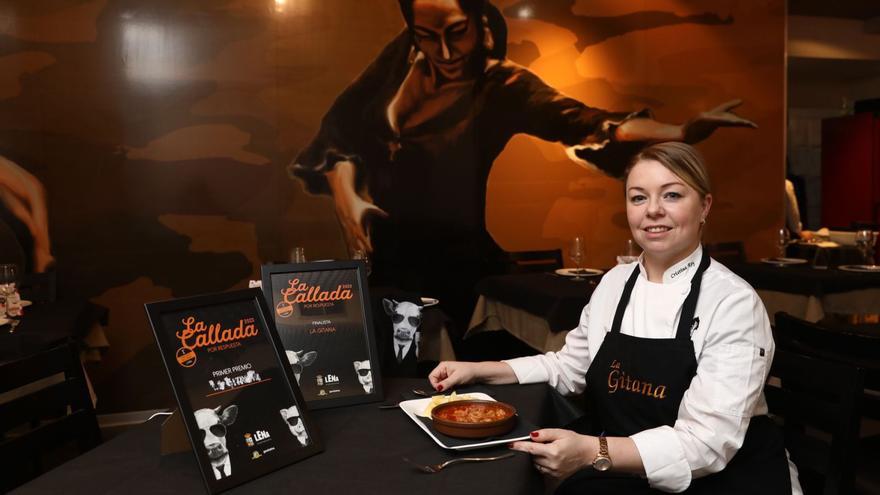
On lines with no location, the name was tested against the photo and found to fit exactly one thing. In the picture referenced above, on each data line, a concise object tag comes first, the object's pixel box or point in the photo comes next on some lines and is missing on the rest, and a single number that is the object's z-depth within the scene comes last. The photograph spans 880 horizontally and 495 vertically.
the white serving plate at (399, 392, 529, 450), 1.17
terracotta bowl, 1.20
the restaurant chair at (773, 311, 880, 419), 1.79
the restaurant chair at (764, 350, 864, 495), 1.38
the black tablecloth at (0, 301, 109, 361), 2.46
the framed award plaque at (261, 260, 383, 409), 1.42
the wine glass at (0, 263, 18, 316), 2.81
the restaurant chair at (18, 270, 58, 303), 3.67
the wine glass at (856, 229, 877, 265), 4.01
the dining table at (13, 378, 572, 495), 1.04
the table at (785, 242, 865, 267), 5.33
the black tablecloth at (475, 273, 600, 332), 3.16
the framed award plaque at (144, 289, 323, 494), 1.06
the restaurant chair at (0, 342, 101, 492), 1.40
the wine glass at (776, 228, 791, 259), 4.37
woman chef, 1.33
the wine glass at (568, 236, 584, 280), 3.90
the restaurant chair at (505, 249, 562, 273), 4.47
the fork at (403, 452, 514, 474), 1.09
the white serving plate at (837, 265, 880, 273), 3.76
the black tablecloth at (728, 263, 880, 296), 3.56
